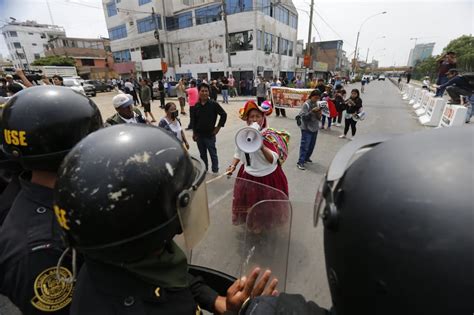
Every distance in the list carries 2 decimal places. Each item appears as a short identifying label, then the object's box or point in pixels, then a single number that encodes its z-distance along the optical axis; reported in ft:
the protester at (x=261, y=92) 42.55
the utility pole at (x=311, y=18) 59.85
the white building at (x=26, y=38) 251.80
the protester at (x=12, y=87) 21.21
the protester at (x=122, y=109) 13.45
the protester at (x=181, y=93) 39.39
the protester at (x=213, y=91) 42.65
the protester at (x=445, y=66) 32.48
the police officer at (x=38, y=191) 3.24
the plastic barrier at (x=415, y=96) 48.16
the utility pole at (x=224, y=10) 66.85
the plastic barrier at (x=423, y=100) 38.38
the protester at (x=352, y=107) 23.17
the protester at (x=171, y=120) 15.74
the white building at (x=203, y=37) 88.07
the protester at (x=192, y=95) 32.24
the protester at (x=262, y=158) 9.09
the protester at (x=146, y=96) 32.89
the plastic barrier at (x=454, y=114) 24.16
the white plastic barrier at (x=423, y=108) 34.76
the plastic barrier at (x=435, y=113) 30.73
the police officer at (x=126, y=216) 2.80
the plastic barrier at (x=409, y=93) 58.90
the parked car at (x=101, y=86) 91.95
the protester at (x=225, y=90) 54.29
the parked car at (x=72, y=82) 68.44
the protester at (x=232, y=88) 66.80
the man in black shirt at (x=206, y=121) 15.87
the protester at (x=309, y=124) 17.70
